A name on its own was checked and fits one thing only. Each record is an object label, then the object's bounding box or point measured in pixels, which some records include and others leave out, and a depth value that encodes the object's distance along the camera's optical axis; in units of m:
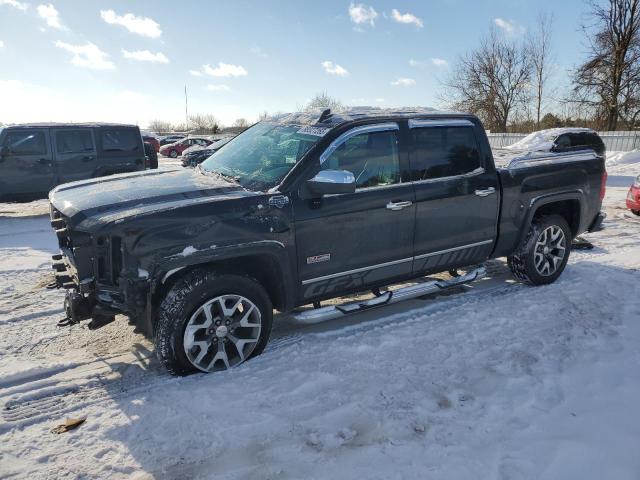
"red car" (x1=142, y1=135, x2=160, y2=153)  26.12
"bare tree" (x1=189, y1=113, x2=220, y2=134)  86.12
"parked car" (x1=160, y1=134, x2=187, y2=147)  39.16
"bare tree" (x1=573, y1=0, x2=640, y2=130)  27.80
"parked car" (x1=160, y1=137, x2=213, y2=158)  31.19
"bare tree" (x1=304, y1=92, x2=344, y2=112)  48.30
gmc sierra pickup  3.29
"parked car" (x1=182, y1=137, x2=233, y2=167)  19.61
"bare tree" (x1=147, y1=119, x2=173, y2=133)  91.38
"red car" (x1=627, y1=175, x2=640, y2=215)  9.37
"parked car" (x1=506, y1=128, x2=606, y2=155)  12.35
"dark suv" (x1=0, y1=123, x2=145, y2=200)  10.16
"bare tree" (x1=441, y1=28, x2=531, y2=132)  34.56
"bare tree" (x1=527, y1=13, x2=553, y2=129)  31.97
